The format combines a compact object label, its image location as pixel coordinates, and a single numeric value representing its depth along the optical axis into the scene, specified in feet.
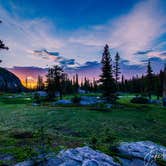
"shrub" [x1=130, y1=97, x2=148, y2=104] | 109.91
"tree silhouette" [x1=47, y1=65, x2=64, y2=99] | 139.95
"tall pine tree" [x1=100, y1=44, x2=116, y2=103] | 102.32
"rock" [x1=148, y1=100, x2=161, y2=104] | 113.60
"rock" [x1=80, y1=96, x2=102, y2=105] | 94.63
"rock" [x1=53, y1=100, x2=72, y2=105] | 97.46
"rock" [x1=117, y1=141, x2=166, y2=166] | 15.65
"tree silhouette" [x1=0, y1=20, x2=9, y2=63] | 29.54
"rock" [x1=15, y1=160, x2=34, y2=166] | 13.61
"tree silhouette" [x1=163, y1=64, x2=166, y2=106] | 93.76
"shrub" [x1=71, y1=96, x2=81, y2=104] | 99.42
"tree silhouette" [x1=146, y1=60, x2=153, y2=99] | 149.43
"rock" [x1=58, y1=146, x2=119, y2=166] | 13.73
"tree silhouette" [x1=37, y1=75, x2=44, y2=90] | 357.63
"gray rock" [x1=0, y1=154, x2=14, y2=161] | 15.31
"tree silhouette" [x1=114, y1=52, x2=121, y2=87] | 140.56
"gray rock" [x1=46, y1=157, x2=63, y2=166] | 13.91
